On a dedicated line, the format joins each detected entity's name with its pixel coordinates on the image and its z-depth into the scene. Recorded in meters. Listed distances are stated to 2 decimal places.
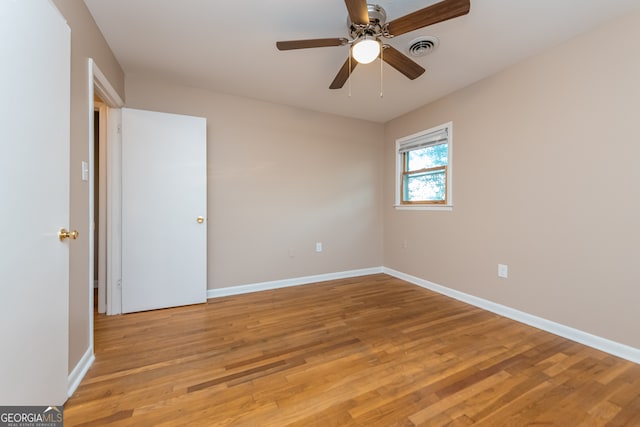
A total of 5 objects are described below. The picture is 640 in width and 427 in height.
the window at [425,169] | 3.08
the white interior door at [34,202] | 0.93
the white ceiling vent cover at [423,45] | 2.01
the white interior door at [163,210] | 2.47
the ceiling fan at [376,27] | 1.38
